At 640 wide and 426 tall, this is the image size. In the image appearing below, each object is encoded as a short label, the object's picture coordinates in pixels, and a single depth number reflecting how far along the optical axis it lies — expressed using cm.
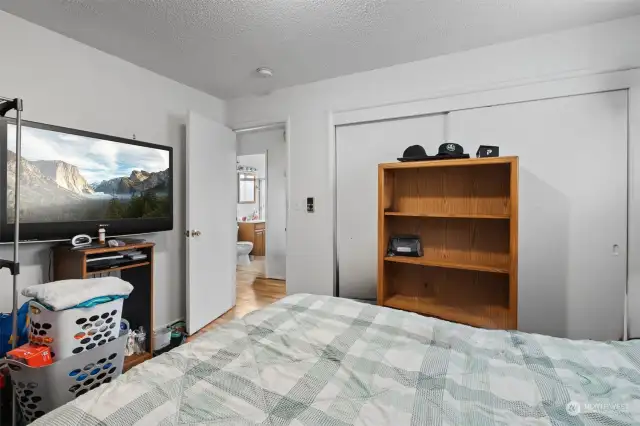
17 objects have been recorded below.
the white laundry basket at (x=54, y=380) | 142
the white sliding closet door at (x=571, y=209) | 201
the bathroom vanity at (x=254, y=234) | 660
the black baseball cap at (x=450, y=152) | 204
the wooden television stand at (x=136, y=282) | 208
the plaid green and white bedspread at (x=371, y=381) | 76
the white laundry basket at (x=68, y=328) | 150
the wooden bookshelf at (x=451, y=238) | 207
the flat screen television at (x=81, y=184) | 183
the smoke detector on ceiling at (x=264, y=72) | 268
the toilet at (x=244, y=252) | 576
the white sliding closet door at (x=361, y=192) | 272
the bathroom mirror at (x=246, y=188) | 700
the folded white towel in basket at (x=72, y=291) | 148
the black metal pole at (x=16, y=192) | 142
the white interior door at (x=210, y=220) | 288
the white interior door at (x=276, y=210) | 487
